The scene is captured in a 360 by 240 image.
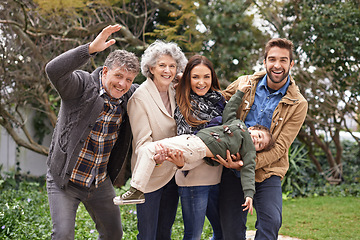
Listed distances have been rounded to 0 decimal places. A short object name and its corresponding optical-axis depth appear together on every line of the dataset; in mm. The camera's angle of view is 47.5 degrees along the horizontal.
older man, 2865
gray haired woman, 3049
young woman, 3064
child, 2893
